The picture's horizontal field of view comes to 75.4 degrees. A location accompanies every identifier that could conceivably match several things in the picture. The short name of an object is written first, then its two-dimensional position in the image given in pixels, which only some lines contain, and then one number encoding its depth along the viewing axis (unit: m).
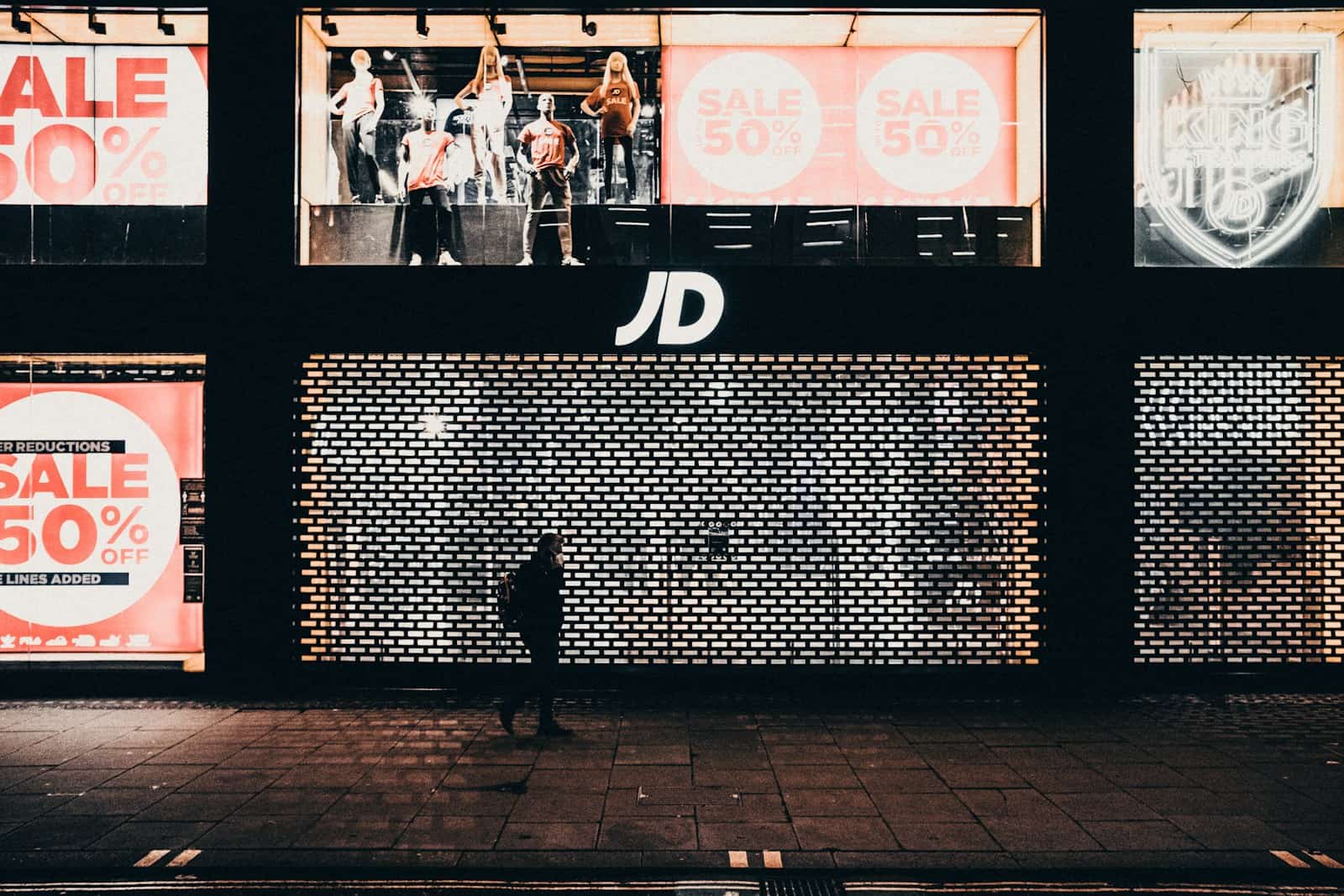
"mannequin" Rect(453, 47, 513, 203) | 9.55
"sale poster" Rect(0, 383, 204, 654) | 9.09
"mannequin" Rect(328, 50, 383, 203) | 9.56
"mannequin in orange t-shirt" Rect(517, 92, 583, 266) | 9.41
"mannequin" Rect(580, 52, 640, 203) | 9.54
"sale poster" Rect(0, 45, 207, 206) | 9.29
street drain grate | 4.79
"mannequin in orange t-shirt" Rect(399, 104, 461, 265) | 9.45
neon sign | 9.34
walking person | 7.61
